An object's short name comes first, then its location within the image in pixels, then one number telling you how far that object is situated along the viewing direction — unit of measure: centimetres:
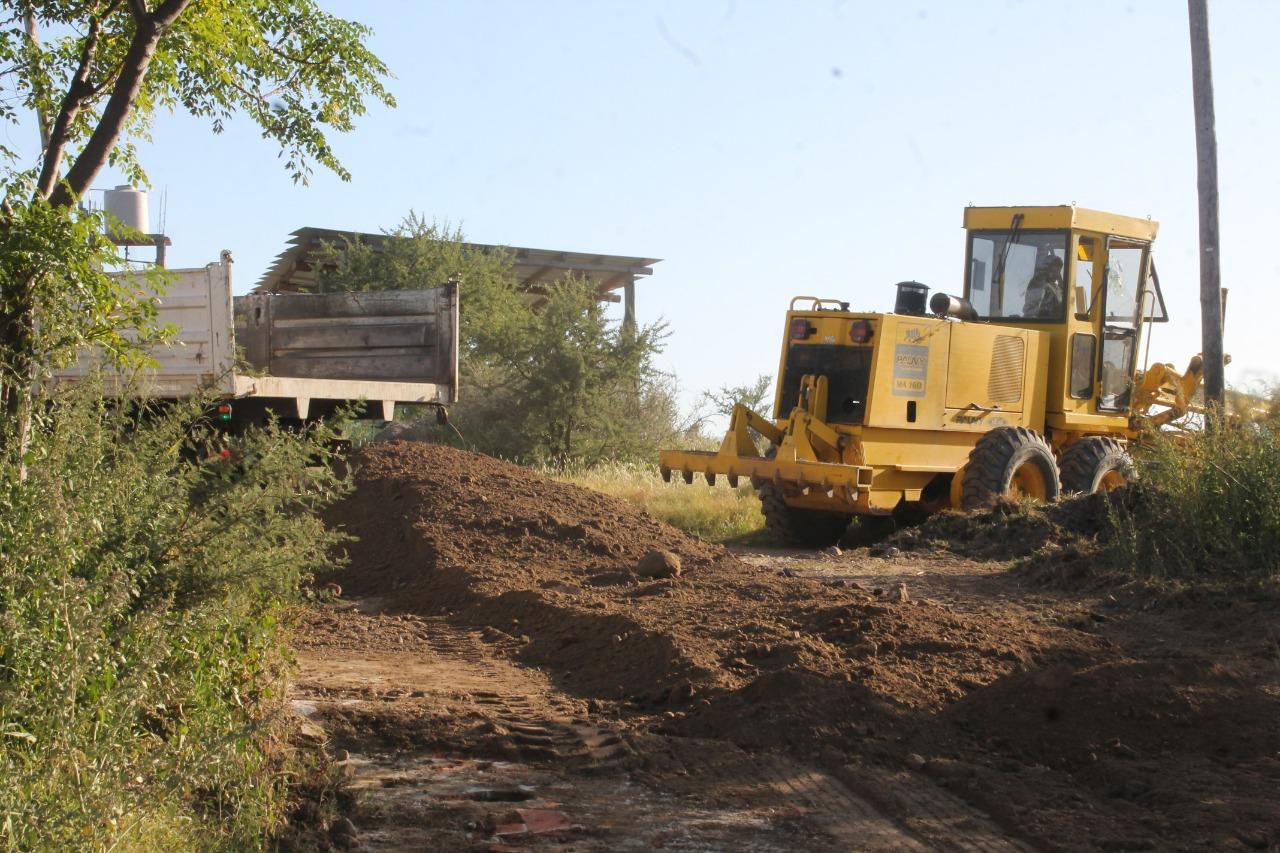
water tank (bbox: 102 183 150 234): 1931
